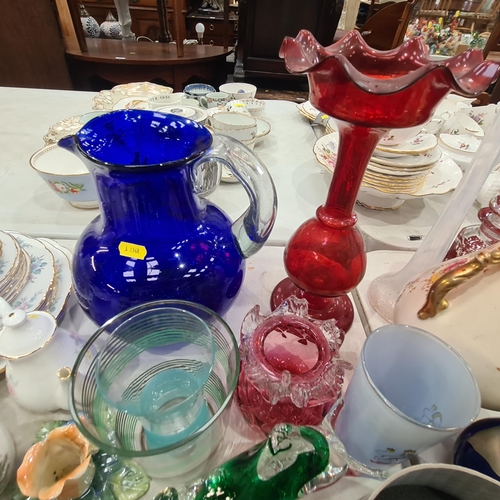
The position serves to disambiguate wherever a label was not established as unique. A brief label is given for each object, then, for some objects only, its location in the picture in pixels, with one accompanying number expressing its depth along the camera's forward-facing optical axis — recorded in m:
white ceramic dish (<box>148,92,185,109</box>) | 0.74
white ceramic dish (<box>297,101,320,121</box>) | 0.87
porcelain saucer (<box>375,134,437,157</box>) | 0.51
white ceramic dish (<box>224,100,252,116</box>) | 0.78
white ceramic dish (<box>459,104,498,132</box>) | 0.83
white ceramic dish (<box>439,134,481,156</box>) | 0.68
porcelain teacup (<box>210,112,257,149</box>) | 0.66
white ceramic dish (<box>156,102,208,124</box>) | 0.68
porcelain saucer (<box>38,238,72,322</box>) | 0.36
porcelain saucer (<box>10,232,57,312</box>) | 0.35
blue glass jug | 0.29
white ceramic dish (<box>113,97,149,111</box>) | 0.78
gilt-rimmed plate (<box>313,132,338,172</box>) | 0.56
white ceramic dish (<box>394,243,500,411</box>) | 0.28
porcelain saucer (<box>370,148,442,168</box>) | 0.51
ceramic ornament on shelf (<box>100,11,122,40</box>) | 2.33
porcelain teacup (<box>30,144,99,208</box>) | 0.49
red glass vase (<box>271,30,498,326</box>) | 0.22
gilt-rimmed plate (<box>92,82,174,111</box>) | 0.83
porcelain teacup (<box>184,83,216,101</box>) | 0.89
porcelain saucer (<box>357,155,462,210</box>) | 0.54
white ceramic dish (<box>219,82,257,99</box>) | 0.87
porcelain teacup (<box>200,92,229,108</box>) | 0.85
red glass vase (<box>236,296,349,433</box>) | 0.27
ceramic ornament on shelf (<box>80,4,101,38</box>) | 2.23
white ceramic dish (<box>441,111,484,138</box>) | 0.74
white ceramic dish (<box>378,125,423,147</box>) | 0.37
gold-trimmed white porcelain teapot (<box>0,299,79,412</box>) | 0.27
